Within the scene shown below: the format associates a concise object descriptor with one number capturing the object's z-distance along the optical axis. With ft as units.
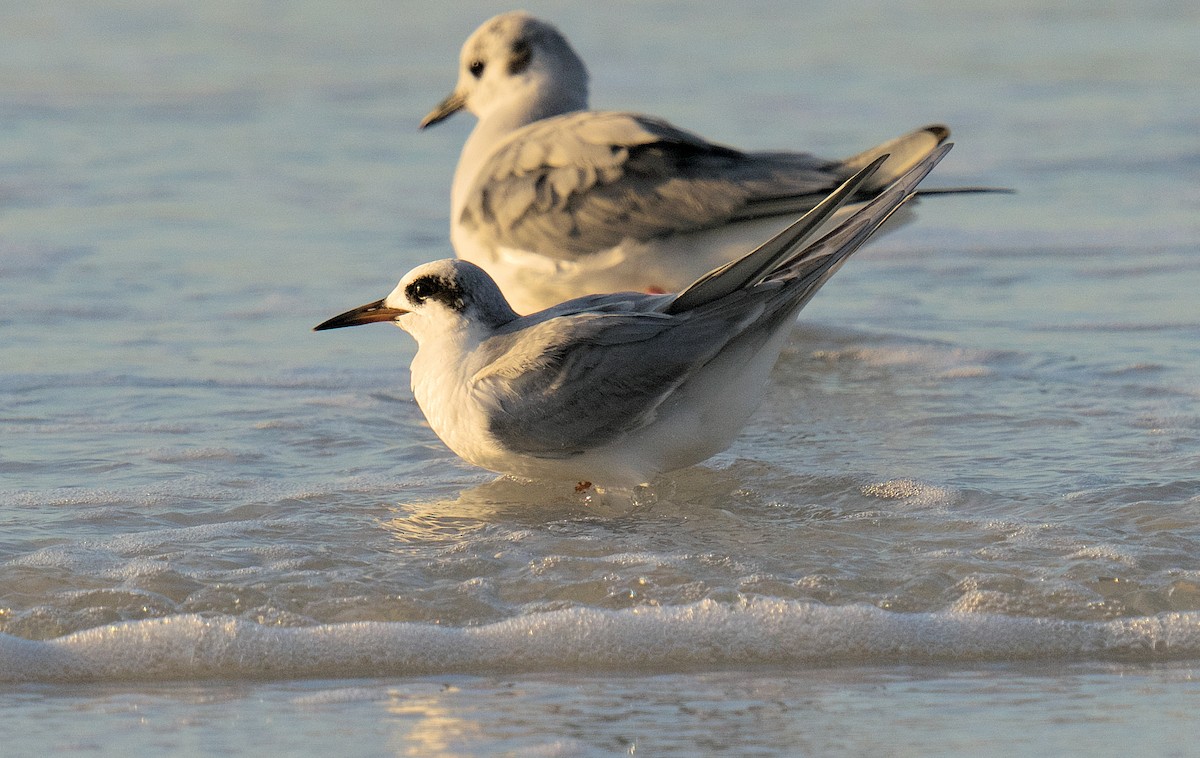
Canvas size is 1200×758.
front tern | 33.32
